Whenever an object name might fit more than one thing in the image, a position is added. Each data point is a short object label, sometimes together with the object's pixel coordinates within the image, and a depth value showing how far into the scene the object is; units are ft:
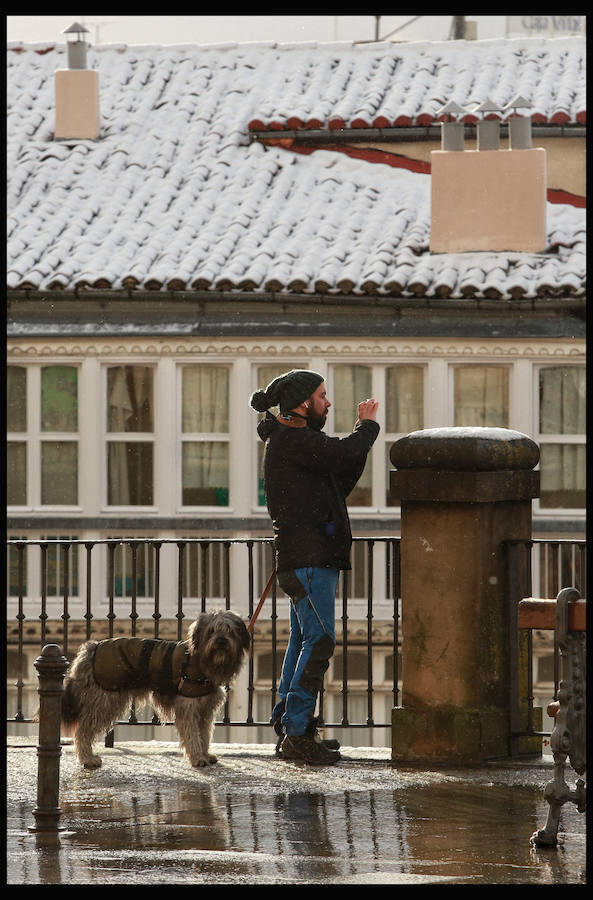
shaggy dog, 61.17
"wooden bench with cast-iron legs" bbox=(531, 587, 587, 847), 46.45
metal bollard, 50.27
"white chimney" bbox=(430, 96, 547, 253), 140.08
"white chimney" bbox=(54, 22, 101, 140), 159.40
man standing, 60.23
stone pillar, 60.77
